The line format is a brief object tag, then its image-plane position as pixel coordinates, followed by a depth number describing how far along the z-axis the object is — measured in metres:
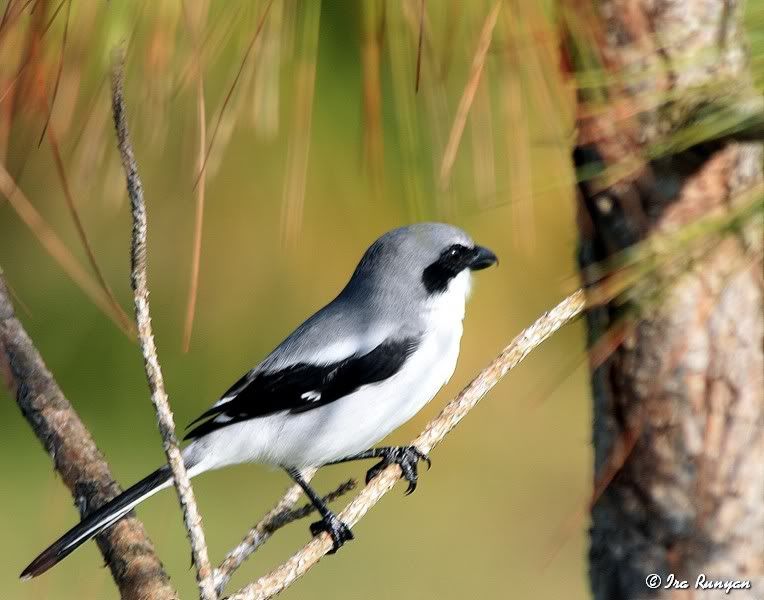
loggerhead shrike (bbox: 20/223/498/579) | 4.73
